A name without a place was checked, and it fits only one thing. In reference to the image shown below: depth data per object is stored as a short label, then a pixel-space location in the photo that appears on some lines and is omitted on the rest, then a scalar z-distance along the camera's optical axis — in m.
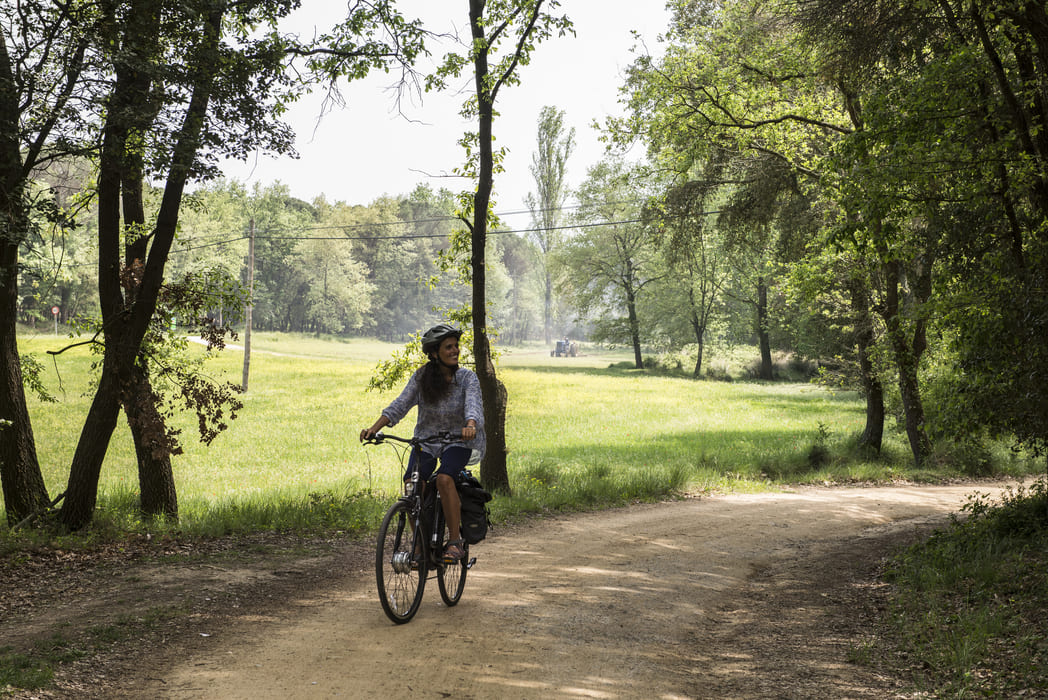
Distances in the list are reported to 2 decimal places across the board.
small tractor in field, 86.50
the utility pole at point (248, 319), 33.97
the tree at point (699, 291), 49.36
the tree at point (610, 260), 53.38
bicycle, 5.68
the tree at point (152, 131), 8.13
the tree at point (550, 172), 76.89
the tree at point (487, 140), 11.89
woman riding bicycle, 5.95
